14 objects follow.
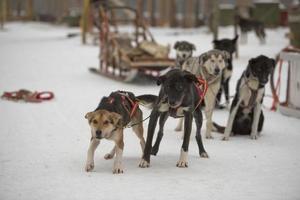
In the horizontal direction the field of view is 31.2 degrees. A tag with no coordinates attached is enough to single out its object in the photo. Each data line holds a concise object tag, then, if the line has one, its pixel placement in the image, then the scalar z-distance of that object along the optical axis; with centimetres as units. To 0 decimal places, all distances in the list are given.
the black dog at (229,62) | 785
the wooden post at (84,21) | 1823
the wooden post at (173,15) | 2494
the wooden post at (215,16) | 1552
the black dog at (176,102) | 464
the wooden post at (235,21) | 1608
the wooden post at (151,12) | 2605
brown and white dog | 434
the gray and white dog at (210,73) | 630
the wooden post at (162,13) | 2534
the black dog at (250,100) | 589
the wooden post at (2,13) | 2676
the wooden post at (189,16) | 2400
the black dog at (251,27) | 1645
